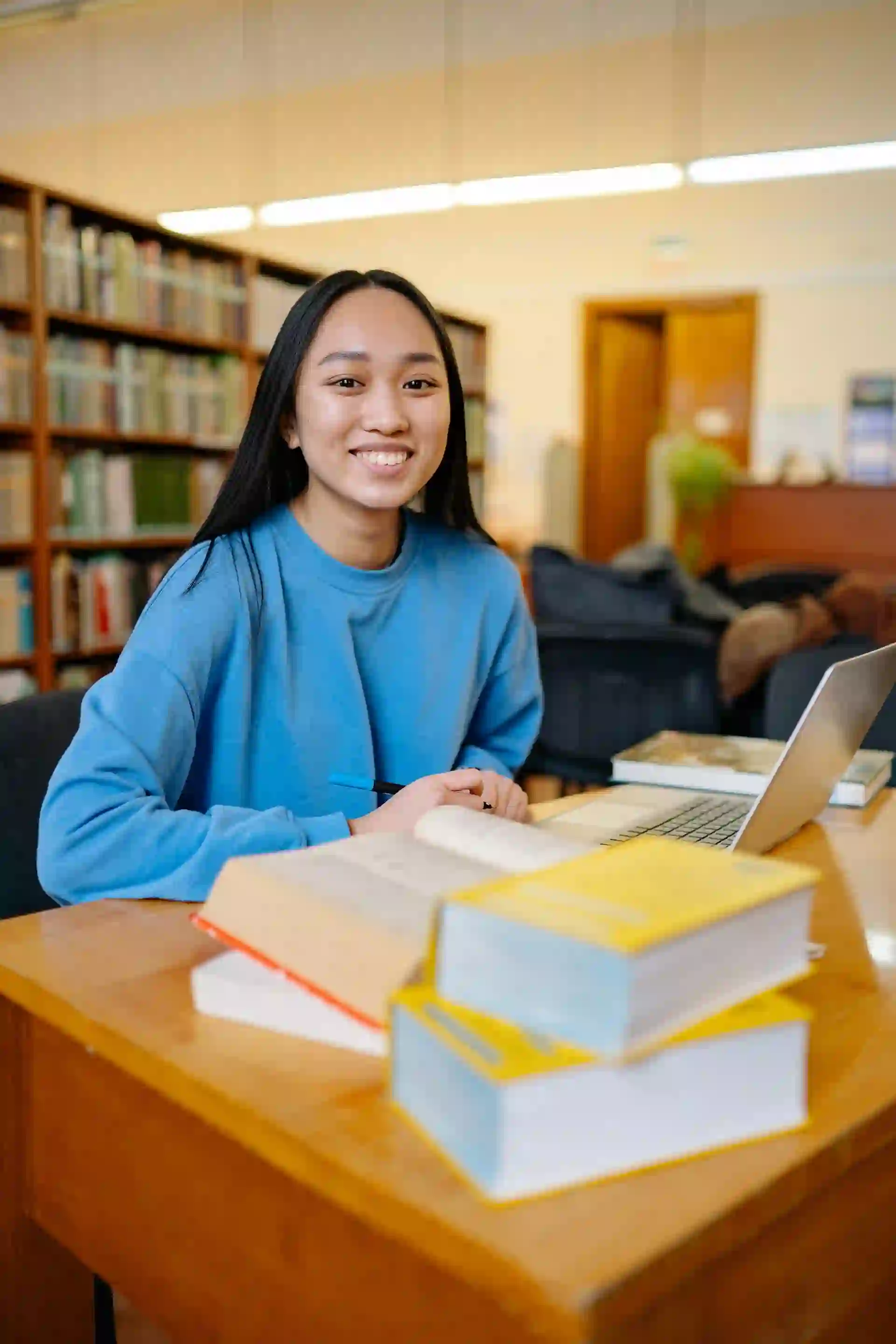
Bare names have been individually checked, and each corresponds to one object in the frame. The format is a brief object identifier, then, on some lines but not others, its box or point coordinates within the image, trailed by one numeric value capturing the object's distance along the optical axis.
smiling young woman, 1.03
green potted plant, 7.38
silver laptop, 1.05
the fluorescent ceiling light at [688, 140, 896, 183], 4.92
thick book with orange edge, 0.65
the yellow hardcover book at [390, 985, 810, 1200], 0.55
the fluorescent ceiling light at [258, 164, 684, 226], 5.20
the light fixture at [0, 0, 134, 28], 6.29
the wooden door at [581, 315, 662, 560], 9.27
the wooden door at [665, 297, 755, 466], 8.91
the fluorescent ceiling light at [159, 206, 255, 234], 6.55
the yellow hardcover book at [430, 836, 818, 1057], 0.55
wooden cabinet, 6.62
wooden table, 0.55
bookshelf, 3.61
